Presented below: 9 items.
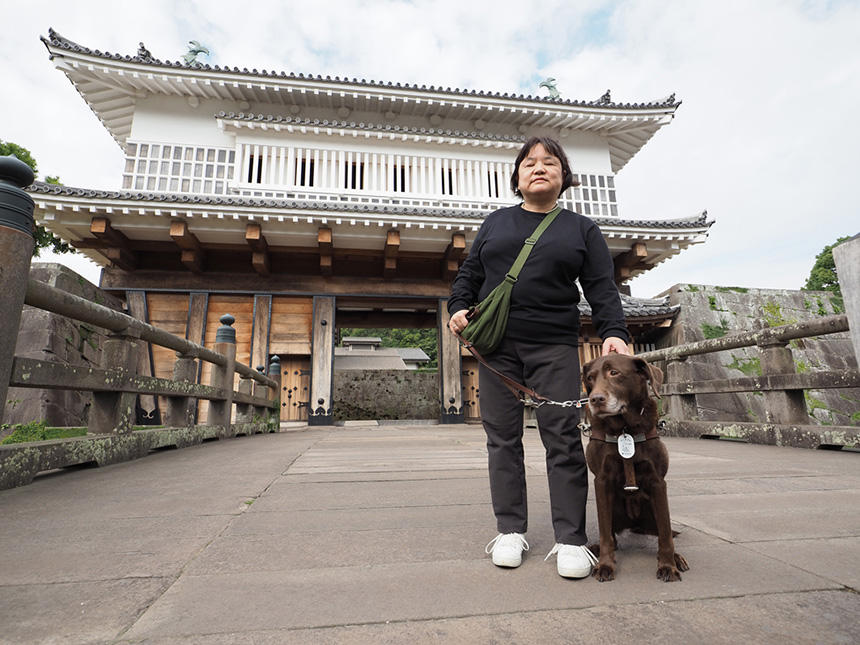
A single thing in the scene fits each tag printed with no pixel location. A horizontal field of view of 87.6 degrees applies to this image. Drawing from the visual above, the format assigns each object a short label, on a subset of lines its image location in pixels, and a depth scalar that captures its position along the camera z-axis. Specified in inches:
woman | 59.4
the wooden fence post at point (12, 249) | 86.5
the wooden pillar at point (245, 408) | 262.1
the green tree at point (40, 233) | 534.9
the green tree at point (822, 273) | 908.6
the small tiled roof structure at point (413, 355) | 1088.2
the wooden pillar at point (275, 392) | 315.6
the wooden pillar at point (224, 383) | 216.1
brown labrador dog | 53.6
